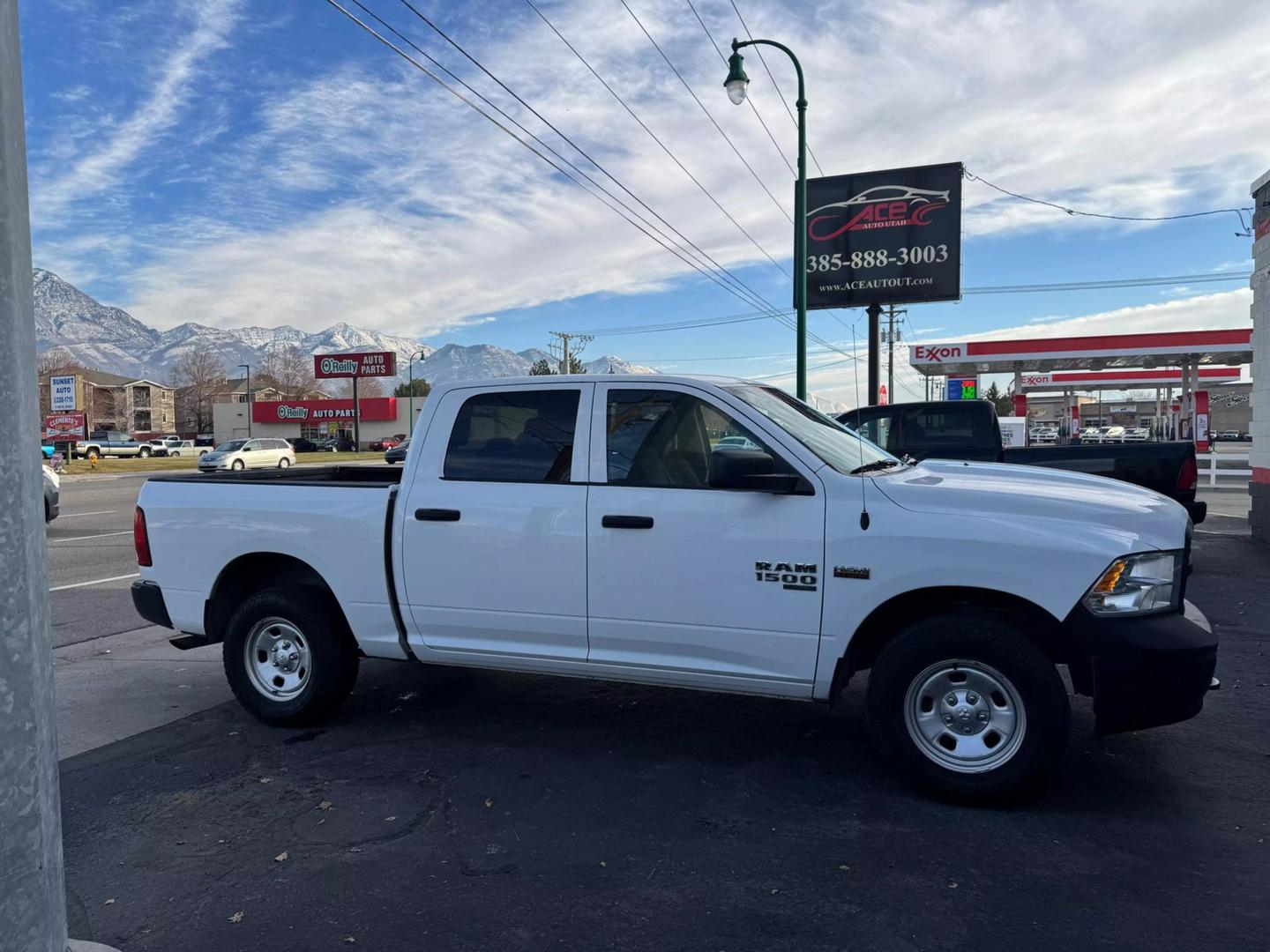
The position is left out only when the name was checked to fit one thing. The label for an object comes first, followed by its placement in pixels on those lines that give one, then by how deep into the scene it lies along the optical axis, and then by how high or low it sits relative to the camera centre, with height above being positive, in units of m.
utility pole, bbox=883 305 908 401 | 51.36 +5.17
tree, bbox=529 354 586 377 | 88.97 +6.42
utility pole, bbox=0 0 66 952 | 2.12 -0.41
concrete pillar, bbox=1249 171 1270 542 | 12.12 +0.83
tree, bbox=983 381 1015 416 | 96.61 +2.55
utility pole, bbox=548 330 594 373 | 77.19 +6.81
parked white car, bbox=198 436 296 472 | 39.59 -1.20
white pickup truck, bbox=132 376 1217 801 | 3.94 -0.70
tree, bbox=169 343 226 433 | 111.25 +5.05
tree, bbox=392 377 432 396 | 122.90 +5.62
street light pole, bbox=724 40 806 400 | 14.58 +4.00
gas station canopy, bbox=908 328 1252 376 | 39.09 +3.30
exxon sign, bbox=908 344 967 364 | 43.22 +3.52
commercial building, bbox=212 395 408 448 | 90.56 +1.04
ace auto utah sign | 21.17 +4.51
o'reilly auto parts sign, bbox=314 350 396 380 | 81.88 +5.82
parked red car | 81.62 -1.24
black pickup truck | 9.36 -0.24
